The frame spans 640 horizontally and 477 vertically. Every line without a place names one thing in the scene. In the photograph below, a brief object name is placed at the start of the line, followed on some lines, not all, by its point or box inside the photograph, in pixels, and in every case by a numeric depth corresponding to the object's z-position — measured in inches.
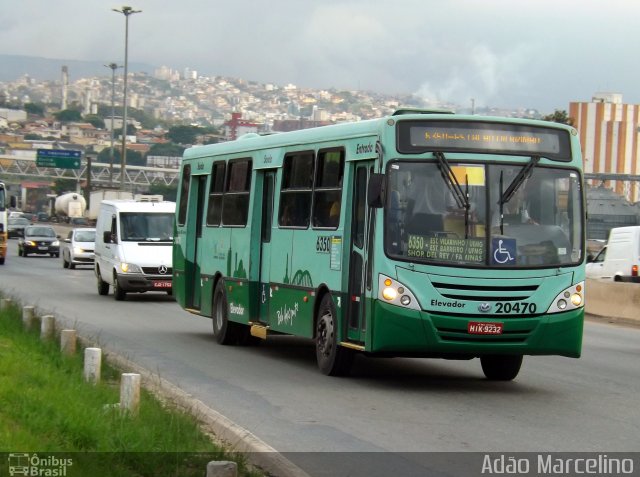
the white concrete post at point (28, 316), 651.5
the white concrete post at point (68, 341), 538.3
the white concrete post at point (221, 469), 268.8
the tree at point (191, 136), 7721.5
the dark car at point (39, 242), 2404.0
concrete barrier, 1103.0
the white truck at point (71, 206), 4200.3
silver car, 1883.6
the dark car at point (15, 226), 3336.6
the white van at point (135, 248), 1176.8
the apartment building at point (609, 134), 6540.4
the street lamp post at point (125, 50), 2851.9
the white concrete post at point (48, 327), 586.9
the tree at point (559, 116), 2913.6
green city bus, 530.3
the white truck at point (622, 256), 1246.9
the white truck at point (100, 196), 2765.7
